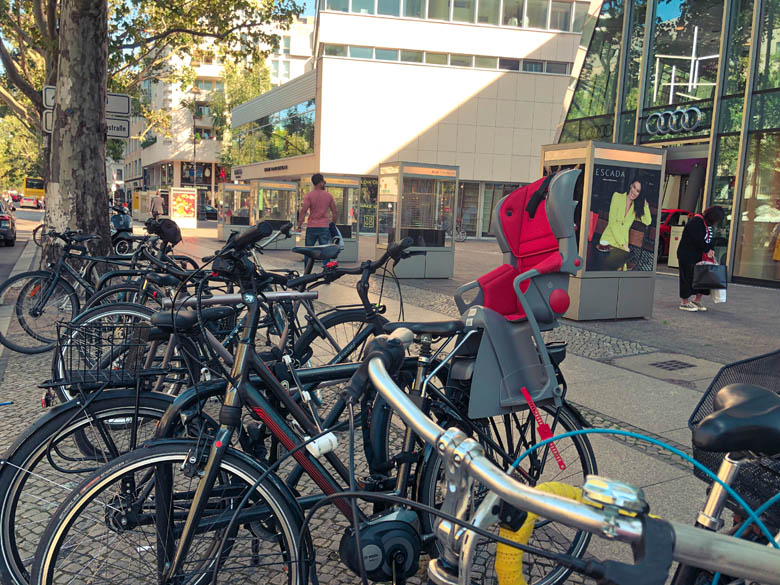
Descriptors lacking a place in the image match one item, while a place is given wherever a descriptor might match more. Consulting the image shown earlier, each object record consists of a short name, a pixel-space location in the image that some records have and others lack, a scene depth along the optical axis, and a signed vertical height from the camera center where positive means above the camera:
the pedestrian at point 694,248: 9.91 -0.30
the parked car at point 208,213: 52.71 -0.78
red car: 17.50 +0.10
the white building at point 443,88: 32.47 +6.33
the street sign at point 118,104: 10.66 +1.54
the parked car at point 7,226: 19.77 -1.00
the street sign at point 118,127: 10.66 +1.16
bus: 61.10 +0.13
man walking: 12.84 -0.06
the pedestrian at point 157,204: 23.75 -0.14
